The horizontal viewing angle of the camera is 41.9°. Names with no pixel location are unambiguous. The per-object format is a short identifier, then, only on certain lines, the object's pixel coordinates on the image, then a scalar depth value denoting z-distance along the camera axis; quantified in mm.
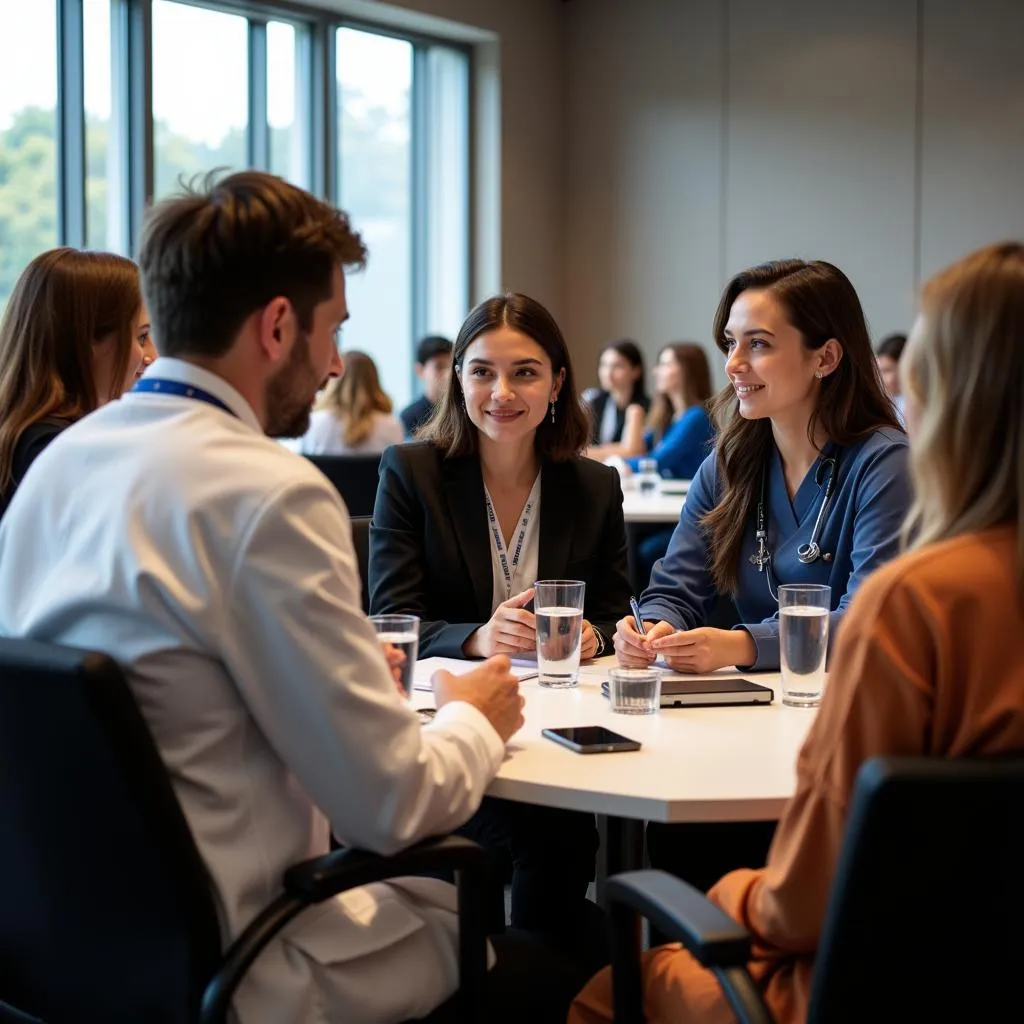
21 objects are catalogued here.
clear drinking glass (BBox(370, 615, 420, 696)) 1797
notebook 1964
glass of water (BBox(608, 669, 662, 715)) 1898
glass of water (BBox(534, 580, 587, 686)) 2051
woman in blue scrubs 2422
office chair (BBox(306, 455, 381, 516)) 4711
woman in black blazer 2602
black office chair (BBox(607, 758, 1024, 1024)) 1047
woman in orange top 1194
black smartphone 1684
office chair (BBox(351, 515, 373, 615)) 2737
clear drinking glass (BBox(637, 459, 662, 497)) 5605
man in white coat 1313
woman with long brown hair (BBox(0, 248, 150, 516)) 2516
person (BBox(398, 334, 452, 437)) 7094
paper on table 2143
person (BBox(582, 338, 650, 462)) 8016
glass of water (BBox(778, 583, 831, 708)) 1906
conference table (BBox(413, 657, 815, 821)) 1503
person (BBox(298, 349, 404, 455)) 6195
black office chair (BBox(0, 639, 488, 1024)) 1256
